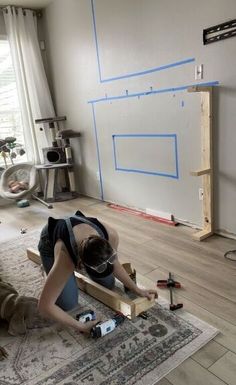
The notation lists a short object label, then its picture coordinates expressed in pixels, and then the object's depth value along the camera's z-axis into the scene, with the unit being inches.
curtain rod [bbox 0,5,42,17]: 177.5
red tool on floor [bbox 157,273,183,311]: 85.3
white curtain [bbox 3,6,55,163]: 180.4
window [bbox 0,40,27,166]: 186.5
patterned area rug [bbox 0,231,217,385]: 59.6
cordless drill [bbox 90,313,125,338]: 67.7
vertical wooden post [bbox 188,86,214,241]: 105.6
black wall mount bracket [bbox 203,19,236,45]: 95.4
